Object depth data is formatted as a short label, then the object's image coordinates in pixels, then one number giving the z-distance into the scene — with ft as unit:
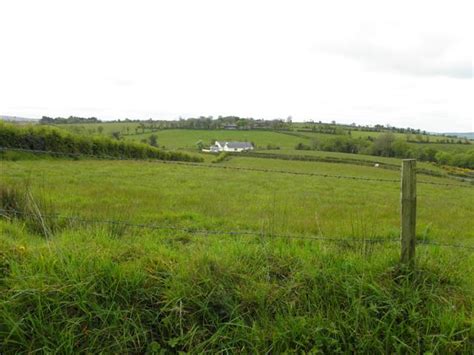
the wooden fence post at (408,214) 10.59
